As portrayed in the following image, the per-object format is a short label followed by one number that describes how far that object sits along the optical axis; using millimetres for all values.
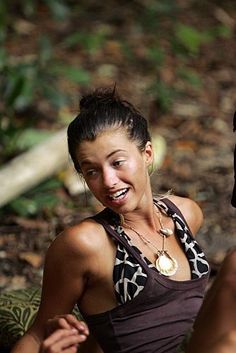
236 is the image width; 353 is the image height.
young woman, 4155
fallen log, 7155
